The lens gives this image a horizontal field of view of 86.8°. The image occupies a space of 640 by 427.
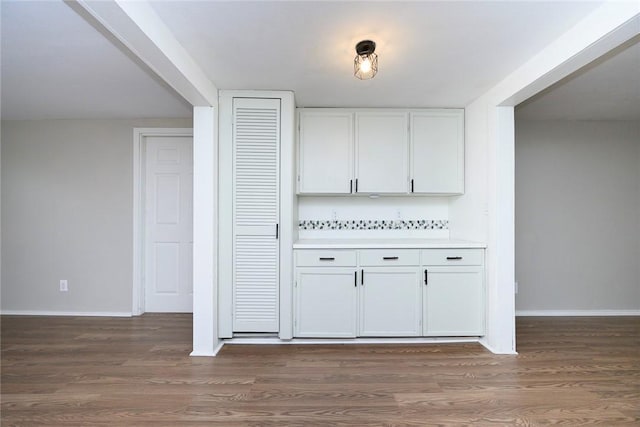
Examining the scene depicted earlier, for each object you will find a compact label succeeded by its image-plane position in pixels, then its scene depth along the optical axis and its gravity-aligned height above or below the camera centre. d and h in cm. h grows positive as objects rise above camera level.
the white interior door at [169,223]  375 -8
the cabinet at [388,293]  287 -65
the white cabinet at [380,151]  315 +61
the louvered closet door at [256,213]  279 +2
